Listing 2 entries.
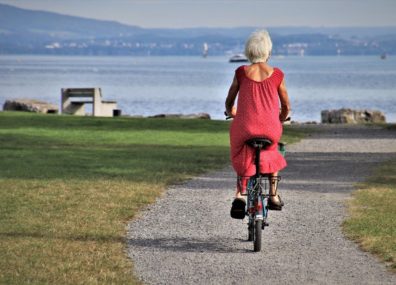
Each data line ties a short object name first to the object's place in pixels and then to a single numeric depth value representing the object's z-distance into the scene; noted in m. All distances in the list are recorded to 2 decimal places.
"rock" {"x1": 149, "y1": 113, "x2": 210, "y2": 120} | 35.22
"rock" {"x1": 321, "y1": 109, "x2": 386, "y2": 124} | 35.66
